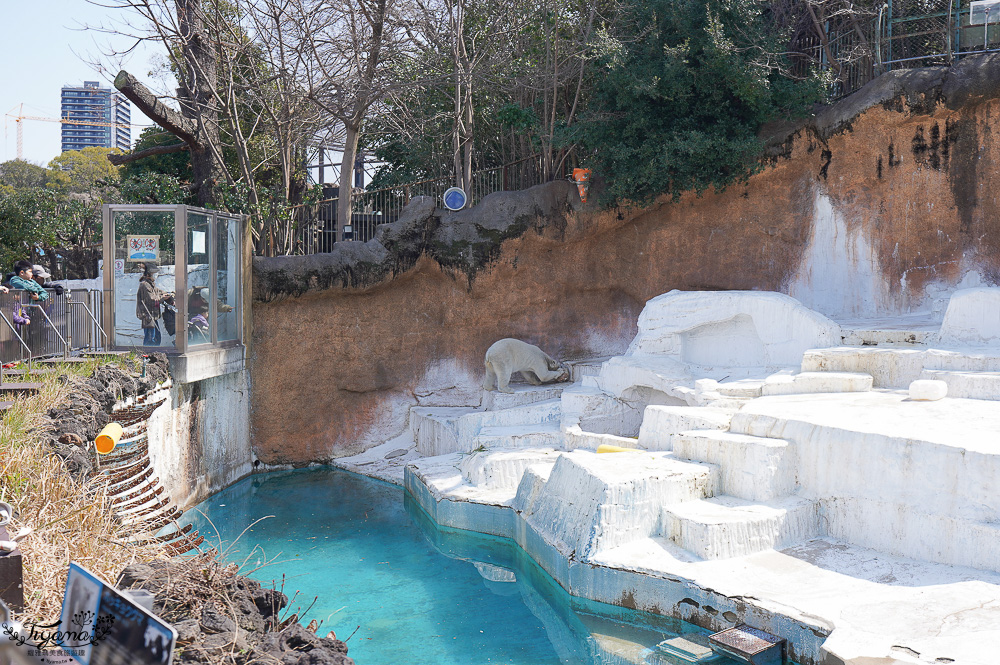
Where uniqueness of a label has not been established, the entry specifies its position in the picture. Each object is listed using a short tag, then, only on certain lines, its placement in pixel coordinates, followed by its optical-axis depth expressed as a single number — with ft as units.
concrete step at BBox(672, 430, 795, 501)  26.84
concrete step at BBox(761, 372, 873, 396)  32.53
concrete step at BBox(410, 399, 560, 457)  39.75
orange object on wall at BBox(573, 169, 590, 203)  48.08
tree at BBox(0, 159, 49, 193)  136.98
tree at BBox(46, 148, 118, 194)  125.90
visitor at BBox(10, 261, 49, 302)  32.88
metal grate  20.93
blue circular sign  48.55
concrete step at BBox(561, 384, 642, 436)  38.37
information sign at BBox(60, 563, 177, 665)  7.75
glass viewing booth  35.01
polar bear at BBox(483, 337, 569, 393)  43.78
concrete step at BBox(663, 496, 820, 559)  25.05
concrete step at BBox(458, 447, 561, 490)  34.86
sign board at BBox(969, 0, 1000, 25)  39.83
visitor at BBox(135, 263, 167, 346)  35.22
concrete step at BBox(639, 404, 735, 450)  30.30
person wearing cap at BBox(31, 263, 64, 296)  36.47
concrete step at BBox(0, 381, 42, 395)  25.80
